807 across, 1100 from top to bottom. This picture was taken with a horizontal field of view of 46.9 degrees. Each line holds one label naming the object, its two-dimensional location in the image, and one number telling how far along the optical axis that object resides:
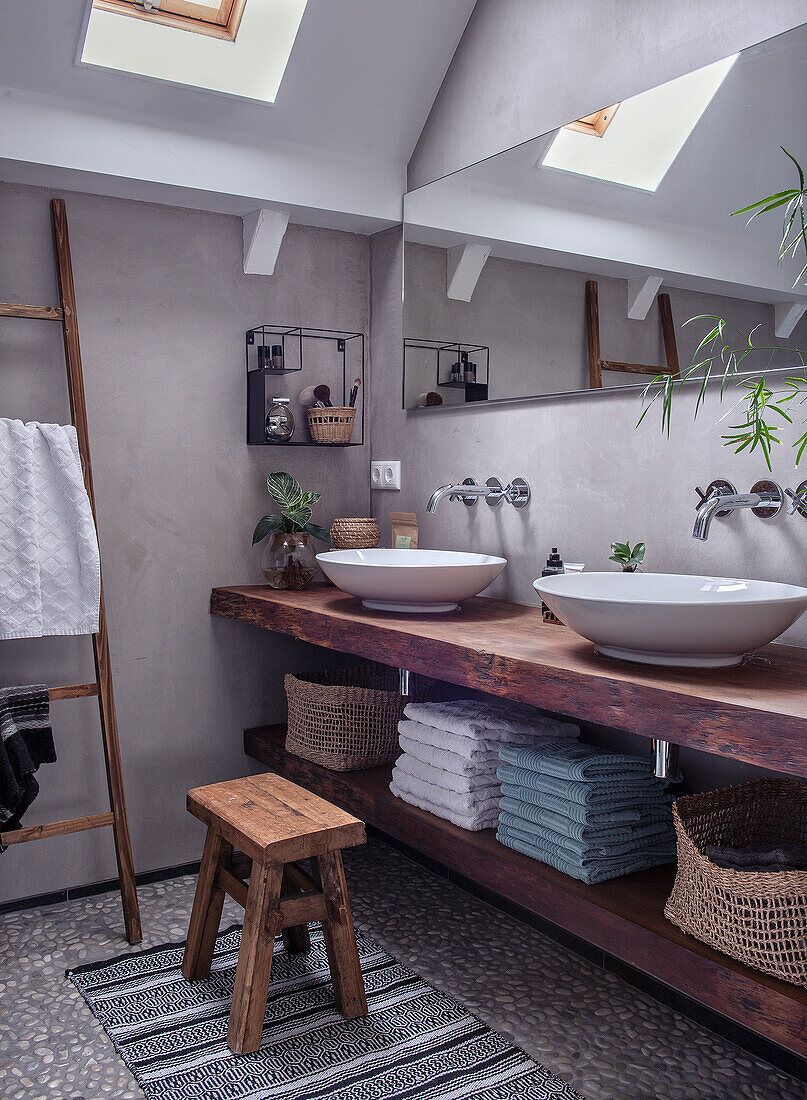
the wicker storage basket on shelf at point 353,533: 2.78
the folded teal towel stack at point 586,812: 1.77
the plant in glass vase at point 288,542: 2.69
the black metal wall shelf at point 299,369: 2.74
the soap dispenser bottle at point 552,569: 2.11
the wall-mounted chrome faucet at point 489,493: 2.38
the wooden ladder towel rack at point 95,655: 2.35
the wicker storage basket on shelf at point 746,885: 1.39
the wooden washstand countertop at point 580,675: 1.30
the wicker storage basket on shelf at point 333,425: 2.76
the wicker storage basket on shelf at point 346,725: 2.49
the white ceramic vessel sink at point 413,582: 2.11
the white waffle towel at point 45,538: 2.23
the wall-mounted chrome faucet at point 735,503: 1.72
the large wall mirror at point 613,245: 1.79
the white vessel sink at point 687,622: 1.44
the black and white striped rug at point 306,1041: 1.76
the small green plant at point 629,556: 2.02
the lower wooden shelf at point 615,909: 1.38
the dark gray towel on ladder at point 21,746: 2.16
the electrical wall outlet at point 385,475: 2.92
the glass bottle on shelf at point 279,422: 2.72
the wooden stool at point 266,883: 1.82
